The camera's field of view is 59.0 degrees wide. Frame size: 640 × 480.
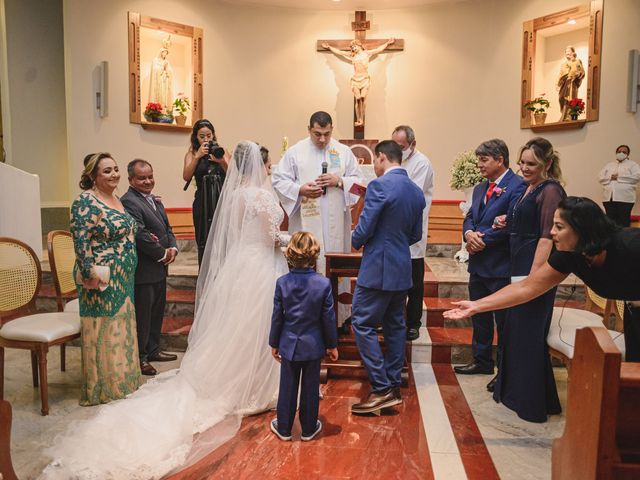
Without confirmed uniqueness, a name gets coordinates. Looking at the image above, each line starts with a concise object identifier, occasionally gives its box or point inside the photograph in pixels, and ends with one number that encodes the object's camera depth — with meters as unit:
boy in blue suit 2.96
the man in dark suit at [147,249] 4.00
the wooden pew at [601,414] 1.41
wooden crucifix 7.95
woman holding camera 4.47
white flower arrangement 6.32
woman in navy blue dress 3.19
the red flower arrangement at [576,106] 7.17
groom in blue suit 3.35
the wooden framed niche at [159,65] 7.36
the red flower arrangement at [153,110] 7.47
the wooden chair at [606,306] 3.89
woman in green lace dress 3.39
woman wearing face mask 6.80
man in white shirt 4.45
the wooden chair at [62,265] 4.12
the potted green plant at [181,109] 7.65
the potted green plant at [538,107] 7.44
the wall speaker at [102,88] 7.26
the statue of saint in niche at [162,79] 7.62
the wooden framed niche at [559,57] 7.03
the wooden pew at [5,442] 1.96
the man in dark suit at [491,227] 3.71
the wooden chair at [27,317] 3.45
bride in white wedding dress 2.97
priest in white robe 4.34
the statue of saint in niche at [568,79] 7.25
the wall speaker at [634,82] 6.82
